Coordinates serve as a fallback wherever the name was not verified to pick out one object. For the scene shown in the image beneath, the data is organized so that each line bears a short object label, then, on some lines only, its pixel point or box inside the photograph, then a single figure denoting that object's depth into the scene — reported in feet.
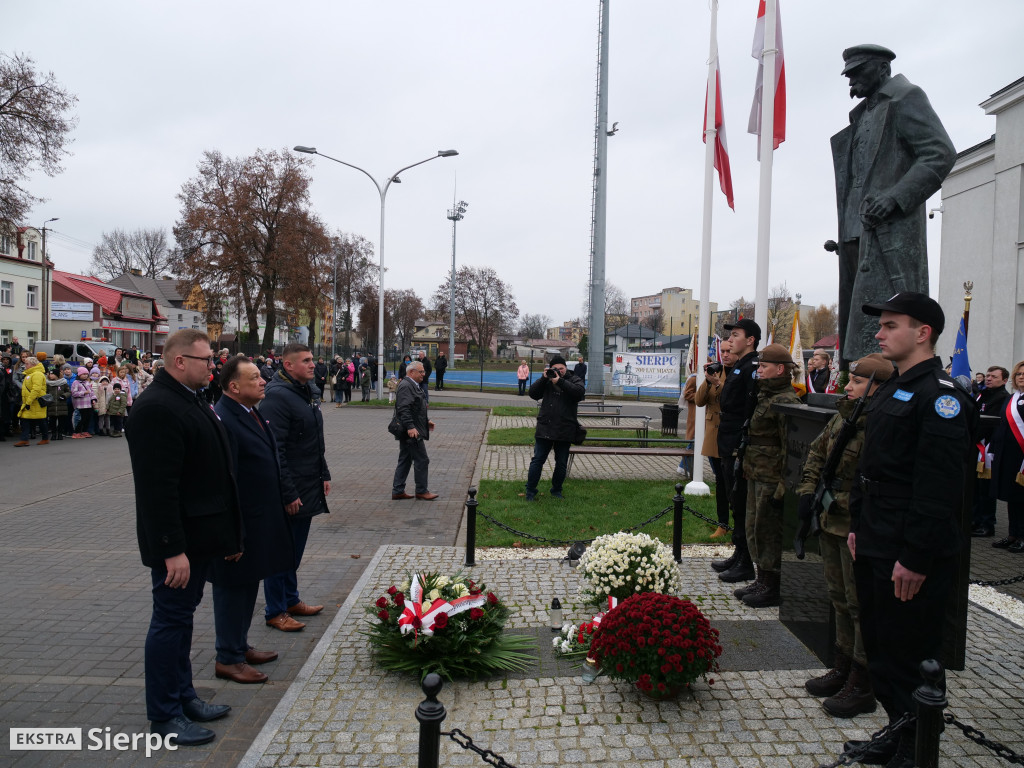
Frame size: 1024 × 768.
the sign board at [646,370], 98.84
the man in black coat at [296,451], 17.75
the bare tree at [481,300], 235.40
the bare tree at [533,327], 321.73
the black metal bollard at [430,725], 8.16
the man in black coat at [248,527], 14.14
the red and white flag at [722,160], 35.47
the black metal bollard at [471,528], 21.62
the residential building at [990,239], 65.21
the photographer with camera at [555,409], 30.99
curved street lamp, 85.48
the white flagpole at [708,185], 34.53
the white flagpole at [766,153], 28.55
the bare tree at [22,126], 70.59
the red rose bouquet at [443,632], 14.37
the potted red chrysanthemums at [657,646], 12.89
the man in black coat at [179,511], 11.46
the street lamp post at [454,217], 178.79
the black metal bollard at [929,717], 7.91
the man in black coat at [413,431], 31.83
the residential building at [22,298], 153.28
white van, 106.42
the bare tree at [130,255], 248.11
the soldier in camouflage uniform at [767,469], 17.95
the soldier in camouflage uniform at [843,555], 12.66
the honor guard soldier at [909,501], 9.95
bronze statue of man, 15.11
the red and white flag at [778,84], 29.53
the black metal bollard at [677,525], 22.20
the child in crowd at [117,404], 57.52
